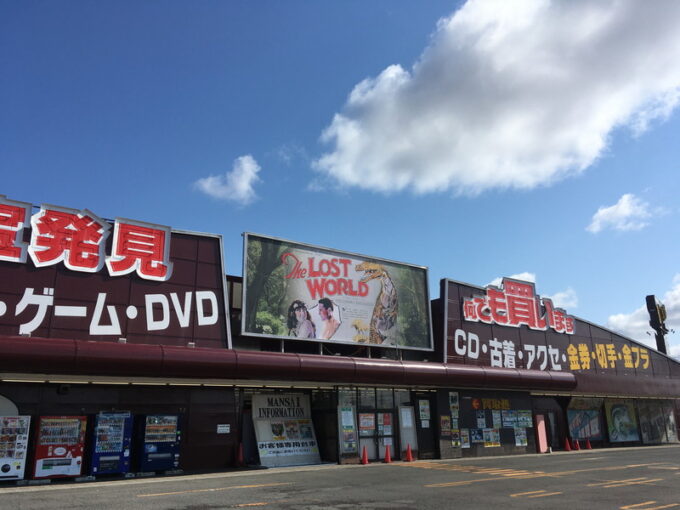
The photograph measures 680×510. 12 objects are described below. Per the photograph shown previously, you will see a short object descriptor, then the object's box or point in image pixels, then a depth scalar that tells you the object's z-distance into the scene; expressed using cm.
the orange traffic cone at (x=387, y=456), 2258
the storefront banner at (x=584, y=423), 3262
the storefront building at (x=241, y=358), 1691
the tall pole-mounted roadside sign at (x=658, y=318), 4806
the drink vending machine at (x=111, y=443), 1717
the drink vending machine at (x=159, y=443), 1808
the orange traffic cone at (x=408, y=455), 2302
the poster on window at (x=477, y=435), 2584
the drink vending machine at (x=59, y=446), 1639
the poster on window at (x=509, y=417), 2744
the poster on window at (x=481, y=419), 2627
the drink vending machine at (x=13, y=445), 1573
